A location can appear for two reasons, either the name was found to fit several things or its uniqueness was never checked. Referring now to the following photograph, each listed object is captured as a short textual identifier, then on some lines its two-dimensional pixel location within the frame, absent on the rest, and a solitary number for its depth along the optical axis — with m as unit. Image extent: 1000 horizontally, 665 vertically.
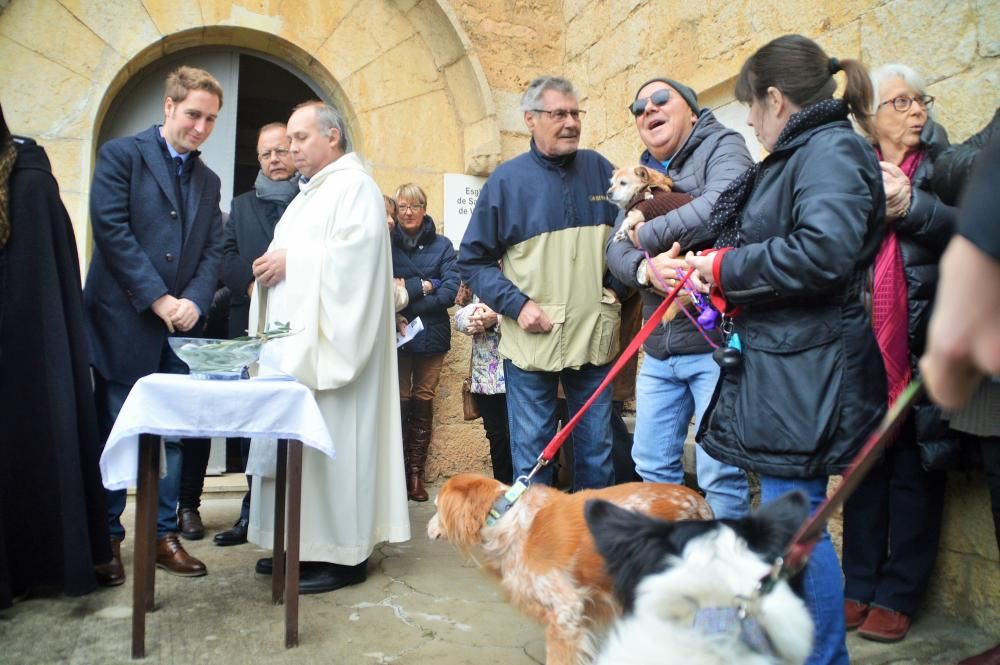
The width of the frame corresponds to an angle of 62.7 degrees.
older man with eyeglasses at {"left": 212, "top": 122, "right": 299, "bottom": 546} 4.77
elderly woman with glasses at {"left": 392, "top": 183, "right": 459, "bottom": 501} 5.91
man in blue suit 3.88
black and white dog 1.43
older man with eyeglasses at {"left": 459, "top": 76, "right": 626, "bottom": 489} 3.81
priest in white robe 3.65
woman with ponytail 2.21
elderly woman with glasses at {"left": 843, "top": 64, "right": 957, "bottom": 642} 3.01
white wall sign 6.56
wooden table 2.93
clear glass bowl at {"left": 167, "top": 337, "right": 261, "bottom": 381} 3.16
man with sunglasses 3.10
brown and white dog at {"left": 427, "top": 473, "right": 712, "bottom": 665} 2.43
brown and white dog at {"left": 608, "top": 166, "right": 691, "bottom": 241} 3.30
